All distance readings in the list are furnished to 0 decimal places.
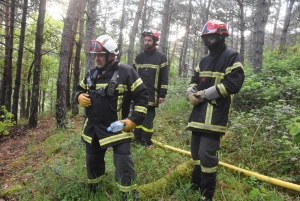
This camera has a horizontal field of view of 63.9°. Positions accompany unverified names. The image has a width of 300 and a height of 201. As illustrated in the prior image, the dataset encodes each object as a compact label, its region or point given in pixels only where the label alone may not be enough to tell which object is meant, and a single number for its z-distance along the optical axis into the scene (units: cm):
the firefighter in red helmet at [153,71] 531
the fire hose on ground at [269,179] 356
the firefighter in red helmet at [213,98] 321
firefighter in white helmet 335
